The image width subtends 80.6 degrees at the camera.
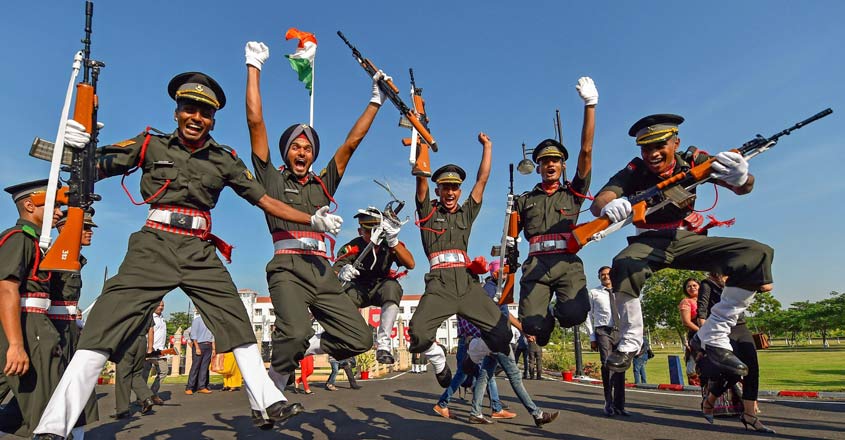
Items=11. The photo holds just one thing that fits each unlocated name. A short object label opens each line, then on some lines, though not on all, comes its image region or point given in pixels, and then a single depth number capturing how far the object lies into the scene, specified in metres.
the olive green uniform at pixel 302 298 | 4.72
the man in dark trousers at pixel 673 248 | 4.57
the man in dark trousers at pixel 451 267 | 6.01
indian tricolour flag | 6.28
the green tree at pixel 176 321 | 108.88
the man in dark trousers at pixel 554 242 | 5.59
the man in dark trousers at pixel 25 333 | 4.38
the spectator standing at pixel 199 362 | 13.42
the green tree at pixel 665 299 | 48.53
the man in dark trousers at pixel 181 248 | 3.68
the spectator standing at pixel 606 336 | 7.79
